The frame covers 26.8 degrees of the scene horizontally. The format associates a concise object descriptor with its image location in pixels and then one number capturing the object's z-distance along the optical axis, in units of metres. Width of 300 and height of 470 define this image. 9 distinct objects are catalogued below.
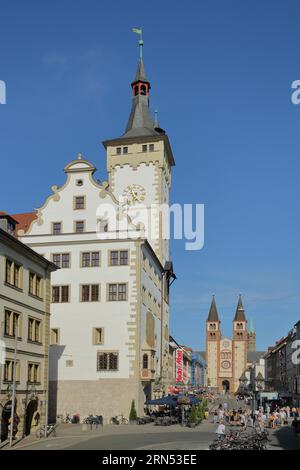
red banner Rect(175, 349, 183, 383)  98.00
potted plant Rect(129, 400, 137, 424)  51.72
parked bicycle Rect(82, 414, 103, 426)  49.22
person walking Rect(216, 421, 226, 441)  36.09
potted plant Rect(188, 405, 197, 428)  50.64
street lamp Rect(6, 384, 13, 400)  37.25
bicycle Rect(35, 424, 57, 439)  39.66
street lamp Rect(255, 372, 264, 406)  47.22
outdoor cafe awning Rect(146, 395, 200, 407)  53.09
